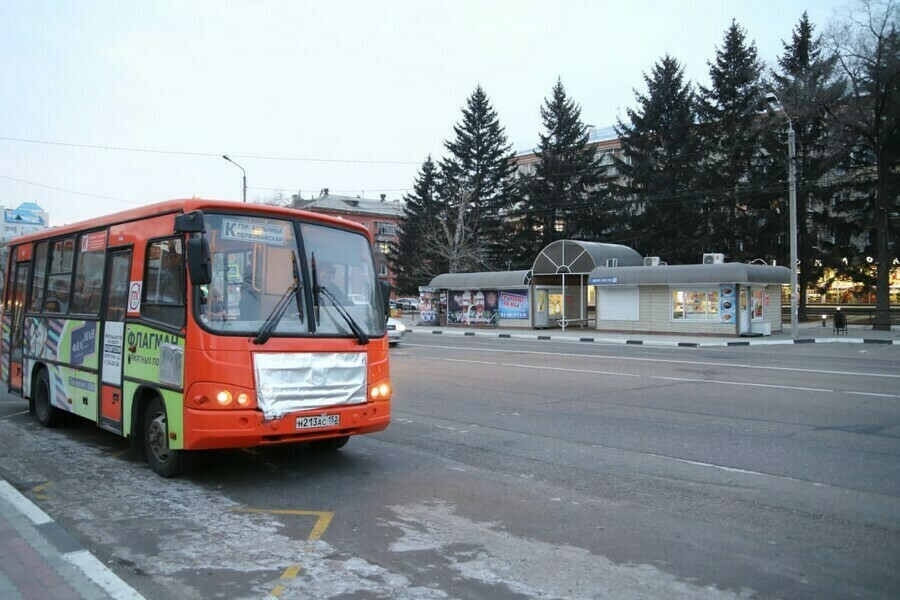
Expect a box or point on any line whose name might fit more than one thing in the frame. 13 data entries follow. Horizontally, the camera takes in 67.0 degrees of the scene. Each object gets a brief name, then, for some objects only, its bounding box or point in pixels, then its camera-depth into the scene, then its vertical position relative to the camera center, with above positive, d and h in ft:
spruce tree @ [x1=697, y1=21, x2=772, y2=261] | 157.07 +36.20
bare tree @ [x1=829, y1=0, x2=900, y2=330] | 109.81 +35.96
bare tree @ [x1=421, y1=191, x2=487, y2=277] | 163.22 +19.83
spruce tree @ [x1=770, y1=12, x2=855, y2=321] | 148.05 +30.80
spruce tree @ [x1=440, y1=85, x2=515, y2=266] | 197.47 +43.38
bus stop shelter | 120.57 +7.13
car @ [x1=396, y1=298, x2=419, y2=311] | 222.69 +3.43
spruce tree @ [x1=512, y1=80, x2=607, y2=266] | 185.37 +35.84
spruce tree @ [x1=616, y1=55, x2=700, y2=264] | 166.61 +37.32
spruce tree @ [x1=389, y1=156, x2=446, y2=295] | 204.03 +24.49
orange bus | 19.70 -0.58
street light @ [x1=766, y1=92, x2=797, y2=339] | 88.79 +15.68
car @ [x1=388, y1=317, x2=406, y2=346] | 83.41 -2.32
